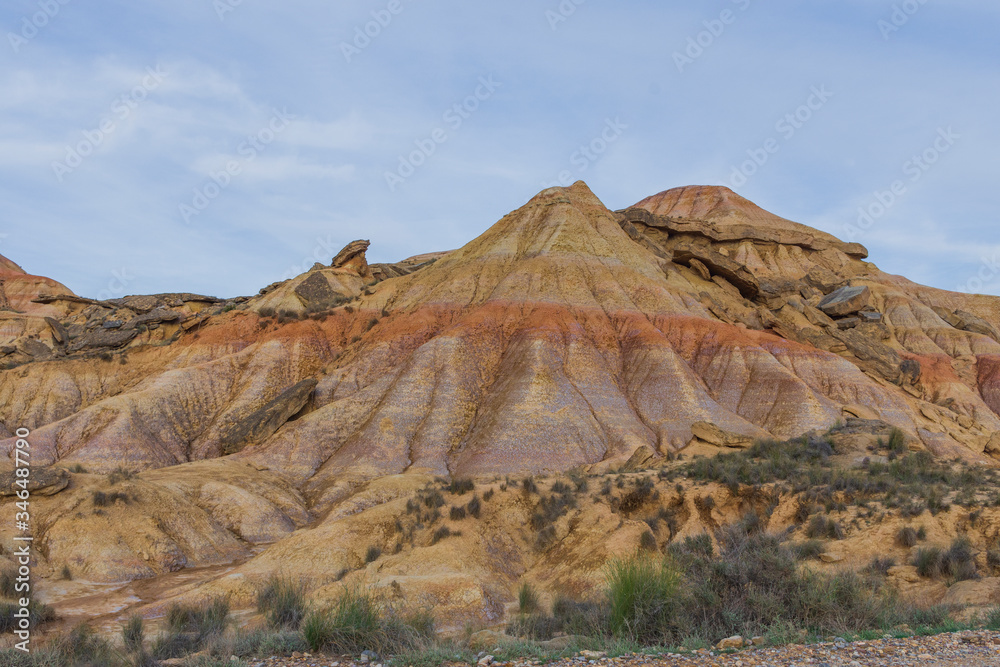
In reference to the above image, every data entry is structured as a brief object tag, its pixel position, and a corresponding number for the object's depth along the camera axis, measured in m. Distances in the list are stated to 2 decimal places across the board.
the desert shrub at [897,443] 24.33
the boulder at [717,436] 29.86
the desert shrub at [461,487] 24.20
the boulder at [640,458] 29.30
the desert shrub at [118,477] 26.88
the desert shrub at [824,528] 17.26
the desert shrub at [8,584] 19.39
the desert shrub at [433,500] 23.20
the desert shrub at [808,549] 16.20
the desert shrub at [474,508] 22.50
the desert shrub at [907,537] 16.09
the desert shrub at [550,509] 22.16
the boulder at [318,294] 57.84
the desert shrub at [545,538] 21.25
